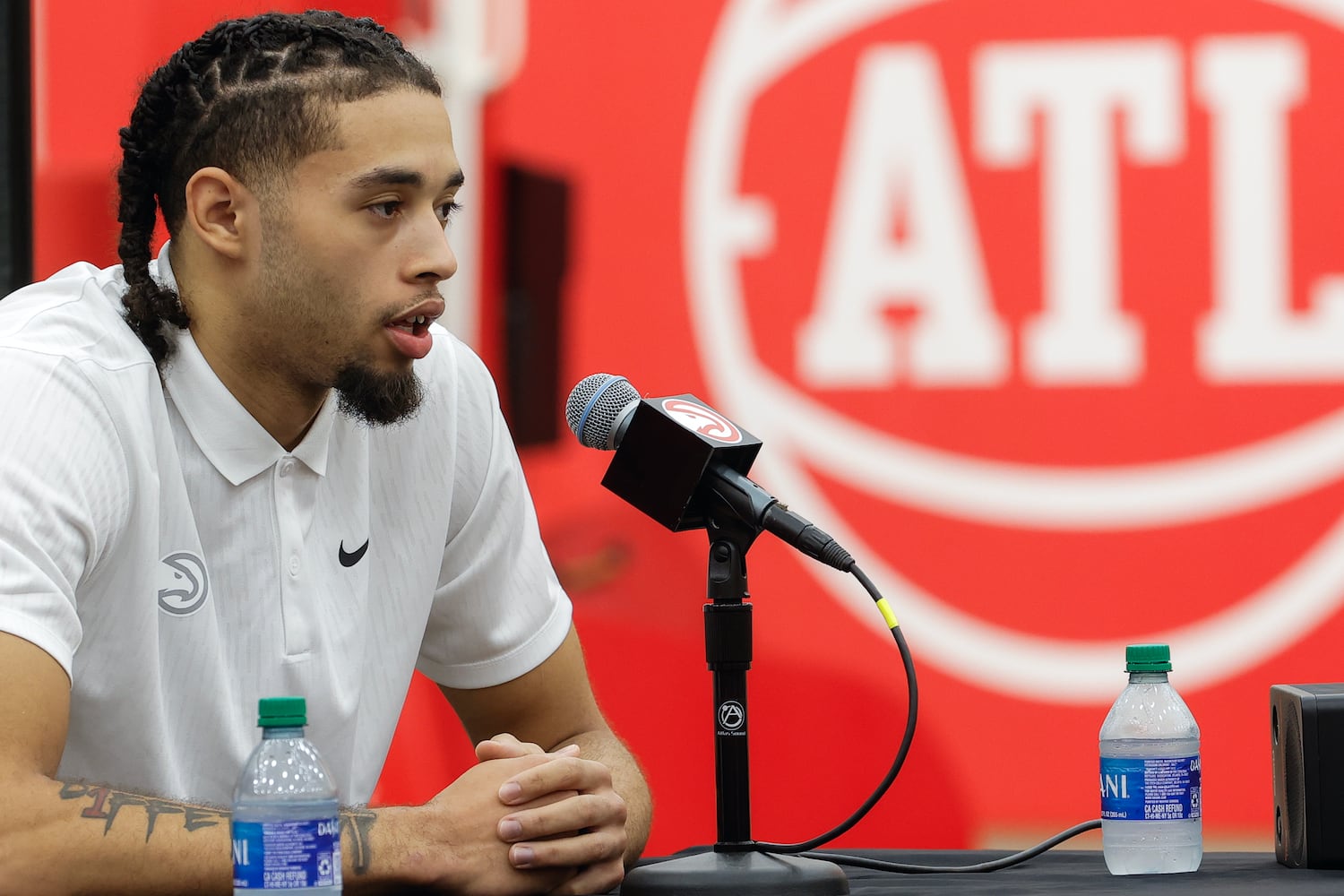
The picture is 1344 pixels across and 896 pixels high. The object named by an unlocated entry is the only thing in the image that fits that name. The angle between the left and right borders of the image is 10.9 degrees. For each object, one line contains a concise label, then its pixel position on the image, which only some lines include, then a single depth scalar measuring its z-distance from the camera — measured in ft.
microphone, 15.06
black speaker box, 15.30
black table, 15.03
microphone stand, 15.06
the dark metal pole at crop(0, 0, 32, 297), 22.66
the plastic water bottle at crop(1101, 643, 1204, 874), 15.20
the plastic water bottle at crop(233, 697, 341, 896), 14.50
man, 15.33
